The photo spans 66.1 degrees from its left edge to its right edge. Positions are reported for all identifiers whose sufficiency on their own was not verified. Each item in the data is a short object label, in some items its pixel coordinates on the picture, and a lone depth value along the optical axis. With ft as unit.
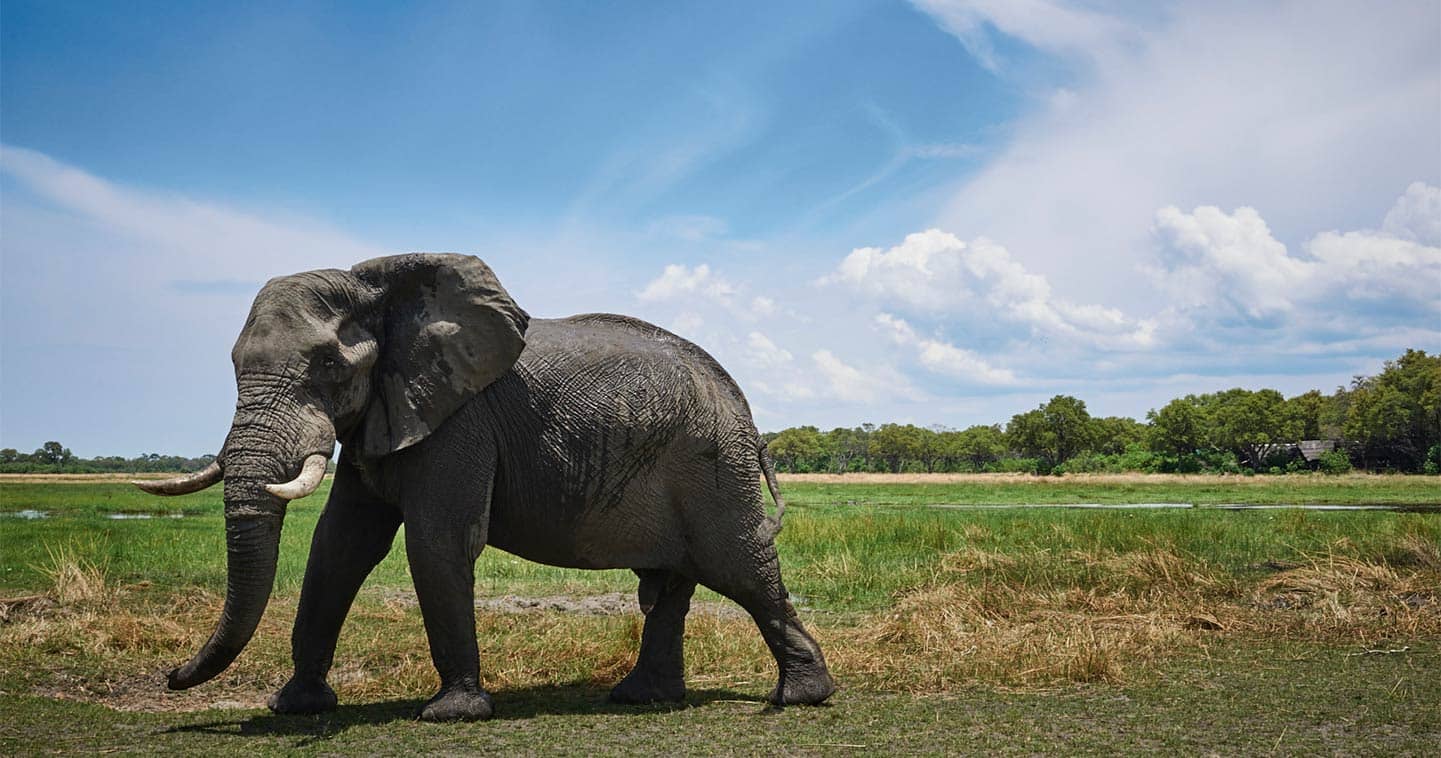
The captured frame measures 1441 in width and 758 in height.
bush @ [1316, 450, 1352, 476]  219.82
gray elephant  18.62
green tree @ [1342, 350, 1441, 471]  201.98
